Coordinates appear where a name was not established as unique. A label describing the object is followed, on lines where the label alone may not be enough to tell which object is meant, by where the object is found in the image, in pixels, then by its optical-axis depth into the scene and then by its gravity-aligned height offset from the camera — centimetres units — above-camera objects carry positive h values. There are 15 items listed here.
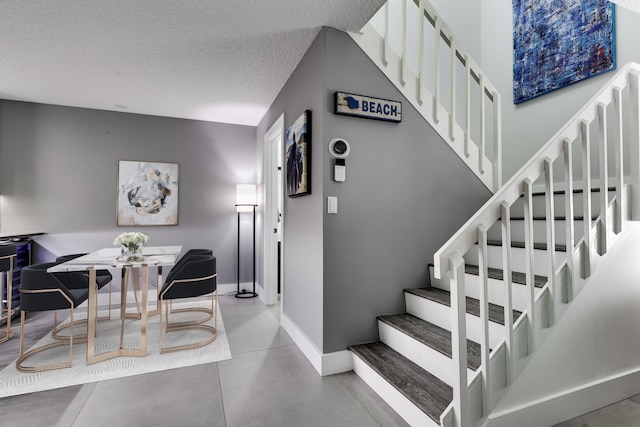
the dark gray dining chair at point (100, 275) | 322 -55
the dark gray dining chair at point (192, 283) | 280 -54
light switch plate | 240 +12
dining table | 250 -47
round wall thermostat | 243 +54
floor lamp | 454 +32
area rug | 223 -108
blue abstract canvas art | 289 +172
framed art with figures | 264 +57
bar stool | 292 -41
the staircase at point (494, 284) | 151 -38
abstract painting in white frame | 441 +40
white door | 419 +2
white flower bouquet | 294 -18
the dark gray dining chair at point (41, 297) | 241 -55
